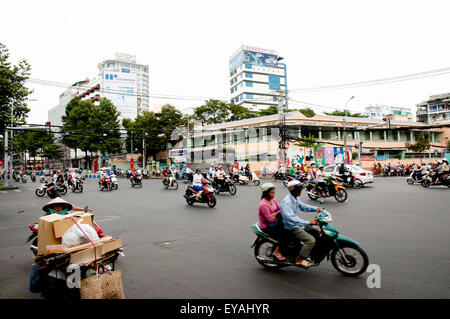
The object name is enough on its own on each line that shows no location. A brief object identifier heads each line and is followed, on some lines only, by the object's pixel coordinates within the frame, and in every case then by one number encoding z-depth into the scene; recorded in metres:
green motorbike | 4.00
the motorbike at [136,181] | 22.59
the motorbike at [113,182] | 20.41
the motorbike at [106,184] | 19.73
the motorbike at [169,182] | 20.22
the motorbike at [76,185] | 18.67
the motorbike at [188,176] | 22.45
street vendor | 4.68
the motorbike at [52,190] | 15.06
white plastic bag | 3.54
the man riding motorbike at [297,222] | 4.00
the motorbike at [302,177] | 17.40
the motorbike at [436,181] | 15.52
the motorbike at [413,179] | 18.98
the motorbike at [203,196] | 11.27
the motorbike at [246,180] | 21.66
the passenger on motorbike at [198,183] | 11.53
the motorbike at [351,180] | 16.96
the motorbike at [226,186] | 15.44
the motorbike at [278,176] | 24.62
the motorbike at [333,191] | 11.74
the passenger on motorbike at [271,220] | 4.27
